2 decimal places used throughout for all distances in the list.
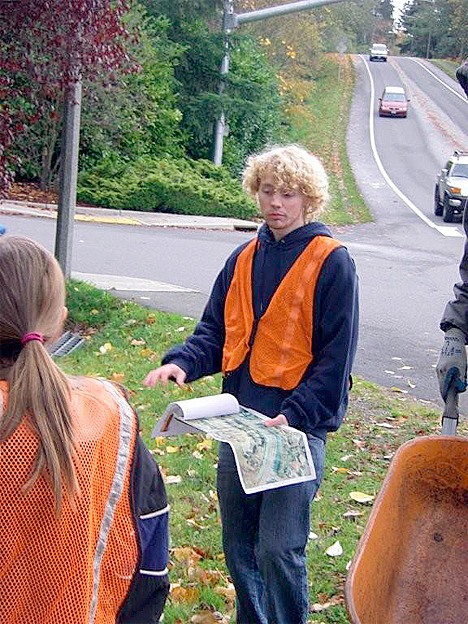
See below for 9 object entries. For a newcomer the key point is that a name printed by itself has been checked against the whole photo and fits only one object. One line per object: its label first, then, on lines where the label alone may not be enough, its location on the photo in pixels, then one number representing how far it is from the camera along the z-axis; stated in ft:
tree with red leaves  26.55
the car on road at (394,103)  170.60
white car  249.96
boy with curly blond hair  10.78
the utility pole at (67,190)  33.12
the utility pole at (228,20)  61.36
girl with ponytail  6.53
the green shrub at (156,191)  73.26
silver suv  83.46
